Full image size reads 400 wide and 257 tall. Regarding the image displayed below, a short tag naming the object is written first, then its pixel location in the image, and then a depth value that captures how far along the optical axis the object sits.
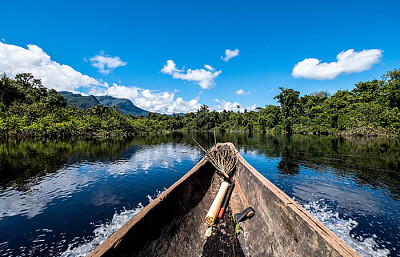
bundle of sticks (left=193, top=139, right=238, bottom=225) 4.15
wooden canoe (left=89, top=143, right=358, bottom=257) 2.09
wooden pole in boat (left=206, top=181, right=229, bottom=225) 4.00
